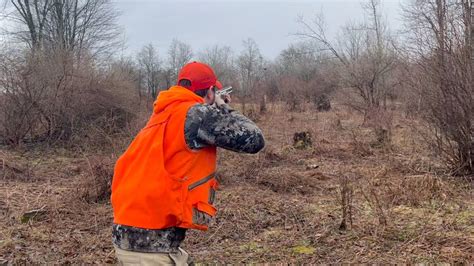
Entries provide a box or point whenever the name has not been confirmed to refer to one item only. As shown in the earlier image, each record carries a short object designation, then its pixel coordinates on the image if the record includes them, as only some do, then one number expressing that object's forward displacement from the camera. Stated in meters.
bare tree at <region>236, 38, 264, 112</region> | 44.97
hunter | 2.21
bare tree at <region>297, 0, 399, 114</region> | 20.45
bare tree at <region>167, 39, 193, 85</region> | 43.97
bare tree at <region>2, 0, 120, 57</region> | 26.58
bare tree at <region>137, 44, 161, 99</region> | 33.58
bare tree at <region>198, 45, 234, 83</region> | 35.89
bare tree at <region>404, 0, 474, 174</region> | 7.16
